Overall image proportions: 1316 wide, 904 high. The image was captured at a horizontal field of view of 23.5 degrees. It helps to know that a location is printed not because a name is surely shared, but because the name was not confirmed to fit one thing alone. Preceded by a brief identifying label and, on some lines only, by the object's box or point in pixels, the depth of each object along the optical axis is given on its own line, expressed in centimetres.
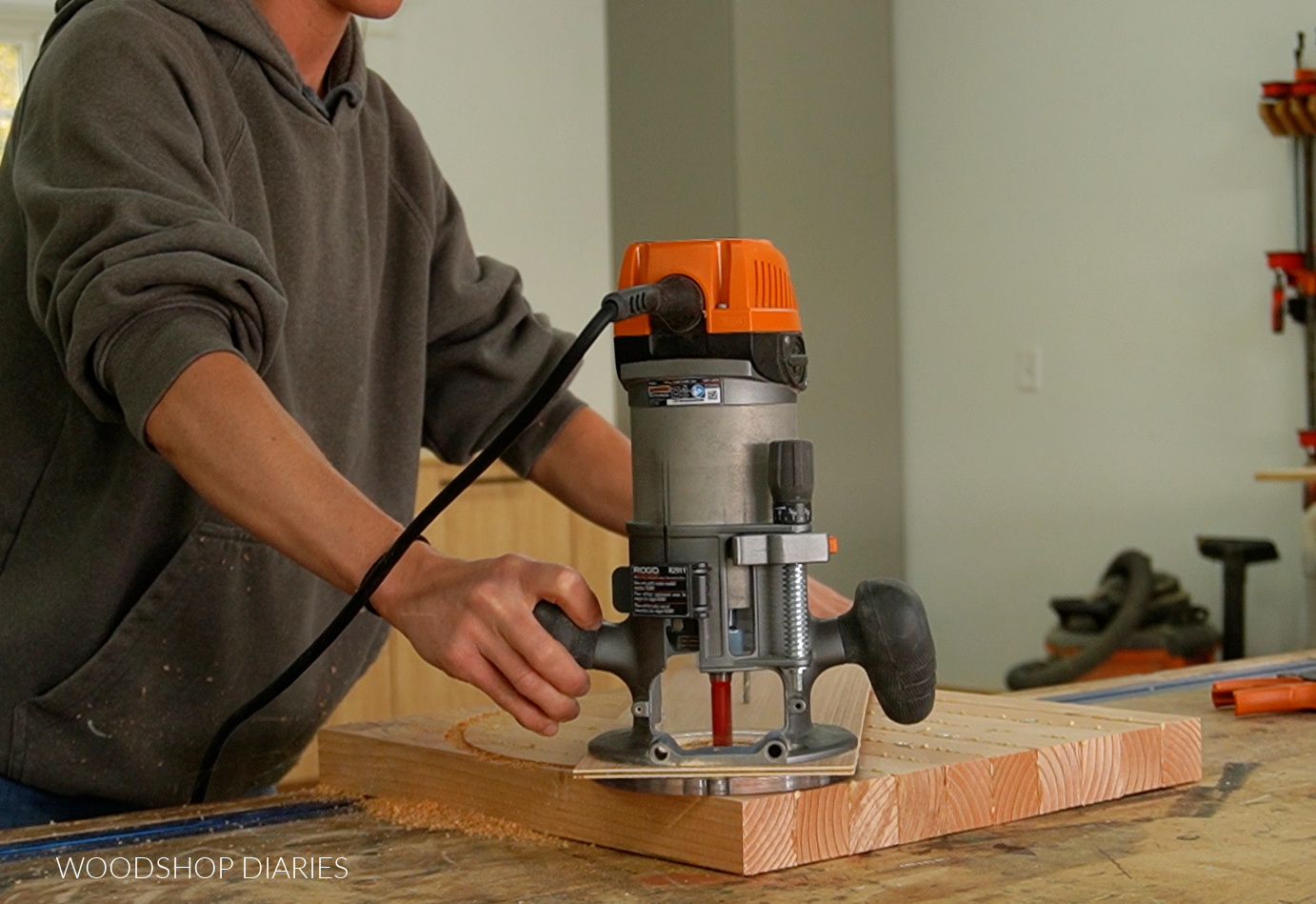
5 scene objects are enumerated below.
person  173
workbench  161
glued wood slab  166
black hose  483
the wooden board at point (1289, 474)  420
